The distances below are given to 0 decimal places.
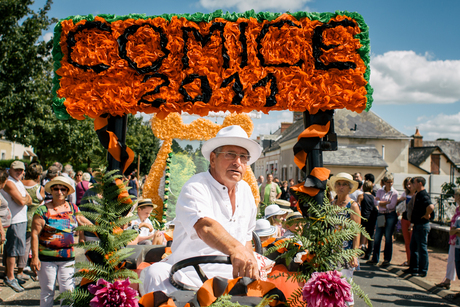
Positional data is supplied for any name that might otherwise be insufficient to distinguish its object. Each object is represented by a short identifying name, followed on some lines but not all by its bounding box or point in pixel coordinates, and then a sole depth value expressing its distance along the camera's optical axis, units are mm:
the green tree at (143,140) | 33594
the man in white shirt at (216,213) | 2289
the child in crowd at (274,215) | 6066
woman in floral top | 4262
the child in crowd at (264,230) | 4610
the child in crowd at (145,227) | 5037
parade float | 3166
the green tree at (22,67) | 11219
